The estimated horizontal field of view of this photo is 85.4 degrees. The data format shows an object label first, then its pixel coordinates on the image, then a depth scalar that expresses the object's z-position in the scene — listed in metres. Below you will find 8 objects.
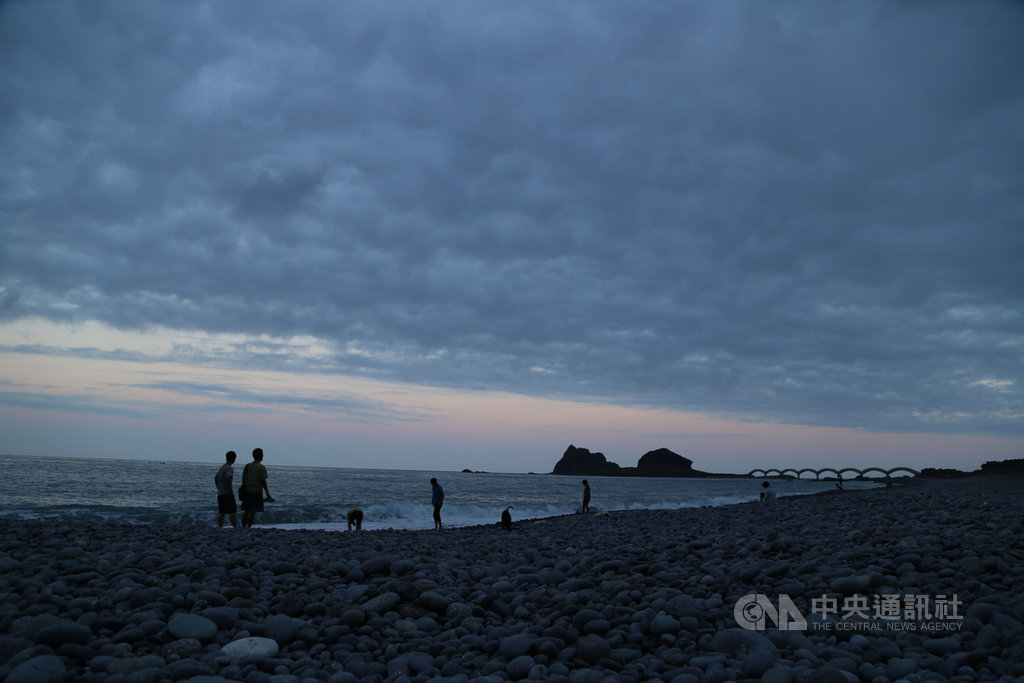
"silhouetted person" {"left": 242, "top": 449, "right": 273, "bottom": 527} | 13.95
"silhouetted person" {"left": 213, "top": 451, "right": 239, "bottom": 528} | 13.77
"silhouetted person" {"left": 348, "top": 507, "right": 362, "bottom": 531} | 18.86
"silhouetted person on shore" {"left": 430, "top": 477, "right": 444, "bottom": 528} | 20.73
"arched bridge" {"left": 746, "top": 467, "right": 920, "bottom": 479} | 68.22
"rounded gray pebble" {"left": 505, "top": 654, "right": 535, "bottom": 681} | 4.48
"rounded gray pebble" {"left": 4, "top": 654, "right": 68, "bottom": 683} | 3.91
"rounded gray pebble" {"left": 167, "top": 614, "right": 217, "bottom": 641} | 4.98
